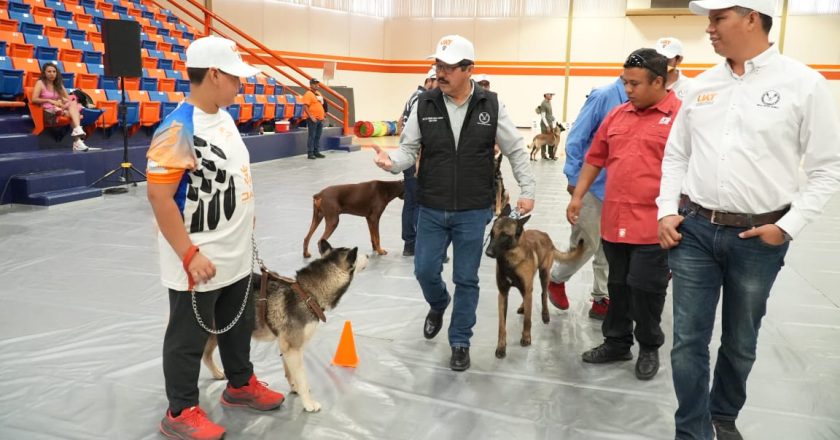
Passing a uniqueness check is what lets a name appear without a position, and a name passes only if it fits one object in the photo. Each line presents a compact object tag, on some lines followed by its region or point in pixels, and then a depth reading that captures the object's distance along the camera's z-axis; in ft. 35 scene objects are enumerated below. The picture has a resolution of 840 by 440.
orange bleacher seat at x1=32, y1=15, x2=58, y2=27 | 38.37
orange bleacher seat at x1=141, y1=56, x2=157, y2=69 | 43.27
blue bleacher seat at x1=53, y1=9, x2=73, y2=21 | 40.55
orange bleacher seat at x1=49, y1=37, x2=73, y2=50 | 37.24
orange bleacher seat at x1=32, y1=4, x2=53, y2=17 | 38.93
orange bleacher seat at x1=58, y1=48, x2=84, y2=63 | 36.45
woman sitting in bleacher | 29.43
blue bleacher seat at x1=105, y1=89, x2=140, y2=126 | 33.99
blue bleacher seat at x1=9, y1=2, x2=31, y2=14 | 36.74
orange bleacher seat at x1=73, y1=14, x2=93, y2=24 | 41.91
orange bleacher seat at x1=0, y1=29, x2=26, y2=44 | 33.27
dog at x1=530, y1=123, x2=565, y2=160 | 52.60
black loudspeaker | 28.96
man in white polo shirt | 7.17
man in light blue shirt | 13.60
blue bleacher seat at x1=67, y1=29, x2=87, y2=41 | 39.78
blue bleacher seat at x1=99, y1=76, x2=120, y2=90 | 37.48
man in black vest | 11.51
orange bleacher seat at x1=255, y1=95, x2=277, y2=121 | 49.86
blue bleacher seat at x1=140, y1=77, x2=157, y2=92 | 39.75
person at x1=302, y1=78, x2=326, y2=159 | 48.06
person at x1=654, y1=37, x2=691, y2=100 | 12.30
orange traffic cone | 11.93
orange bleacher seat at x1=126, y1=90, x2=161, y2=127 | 35.42
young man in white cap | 7.92
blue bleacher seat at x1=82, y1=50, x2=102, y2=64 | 38.86
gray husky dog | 10.00
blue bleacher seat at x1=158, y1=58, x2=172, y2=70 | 44.79
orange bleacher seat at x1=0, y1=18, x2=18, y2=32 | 34.02
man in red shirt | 10.87
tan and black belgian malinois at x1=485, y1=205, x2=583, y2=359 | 12.53
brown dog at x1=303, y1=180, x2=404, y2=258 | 19.58
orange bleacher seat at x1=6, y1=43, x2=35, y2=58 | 33.04
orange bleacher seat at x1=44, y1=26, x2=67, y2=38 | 38.02
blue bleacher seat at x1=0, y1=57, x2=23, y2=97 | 30.19
